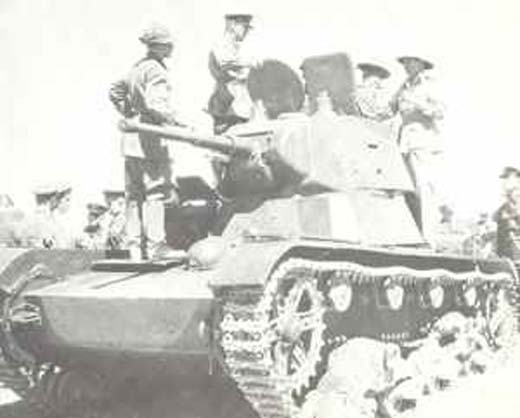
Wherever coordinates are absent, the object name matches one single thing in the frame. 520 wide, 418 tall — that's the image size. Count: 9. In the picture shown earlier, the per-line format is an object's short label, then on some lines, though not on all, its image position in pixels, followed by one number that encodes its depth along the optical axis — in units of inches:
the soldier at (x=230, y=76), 344.4
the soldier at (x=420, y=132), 361.1
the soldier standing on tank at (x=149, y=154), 327.9
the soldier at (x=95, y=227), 520.7
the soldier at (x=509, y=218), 456.1
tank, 253.9
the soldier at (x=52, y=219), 393.4
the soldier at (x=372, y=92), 359.3
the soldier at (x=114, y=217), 397.9
